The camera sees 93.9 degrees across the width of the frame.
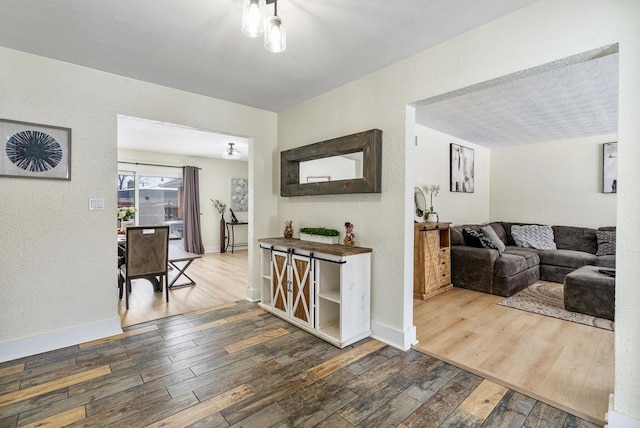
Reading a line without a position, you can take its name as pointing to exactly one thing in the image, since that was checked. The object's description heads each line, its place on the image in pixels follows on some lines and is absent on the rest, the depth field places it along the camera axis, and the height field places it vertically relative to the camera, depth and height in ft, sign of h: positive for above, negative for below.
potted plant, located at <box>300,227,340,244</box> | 9.91 -0.86
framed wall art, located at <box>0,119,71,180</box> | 7.58 +1.53
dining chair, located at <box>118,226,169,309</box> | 11.40 -1.75
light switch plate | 8.68 +0.14
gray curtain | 22.85 -0.15
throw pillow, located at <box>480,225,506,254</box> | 14.61 -1.38
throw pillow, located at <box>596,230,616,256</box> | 14.70 -1.61
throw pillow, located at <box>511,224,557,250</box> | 16.47 -1.48
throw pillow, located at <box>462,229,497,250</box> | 14.33 -1.43
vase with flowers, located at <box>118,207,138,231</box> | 13.89 -0.20
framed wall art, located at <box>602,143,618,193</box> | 15.92 +2.36
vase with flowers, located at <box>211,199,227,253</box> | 24.48 -0.97
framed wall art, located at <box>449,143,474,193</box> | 16.83 +2.42
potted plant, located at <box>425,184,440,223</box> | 13.99 +0.26
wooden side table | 12.50 -2.22
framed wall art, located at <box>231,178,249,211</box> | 25.84 +1.34
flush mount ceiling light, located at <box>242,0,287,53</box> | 4.97 +3.20
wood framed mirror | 8.61 +1.48
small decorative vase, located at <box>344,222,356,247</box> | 9.41 -0.86
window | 21.22 +0.98
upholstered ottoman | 10.04 -2.87
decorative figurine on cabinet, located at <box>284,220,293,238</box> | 11.81 -0.81
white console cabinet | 8.30 -2.41
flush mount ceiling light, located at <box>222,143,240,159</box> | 18.56 +3.65
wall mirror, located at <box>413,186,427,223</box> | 14.51 +0.35
